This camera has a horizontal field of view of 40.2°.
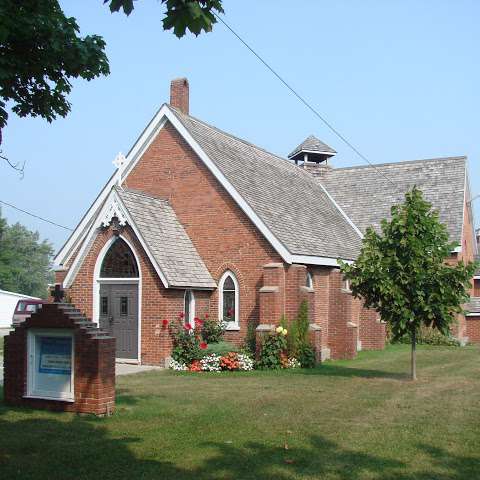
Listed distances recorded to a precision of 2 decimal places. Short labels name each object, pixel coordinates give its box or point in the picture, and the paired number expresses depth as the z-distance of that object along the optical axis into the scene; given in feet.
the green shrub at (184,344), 64.80
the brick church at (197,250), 66.39
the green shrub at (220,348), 65.41
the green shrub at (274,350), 63.75
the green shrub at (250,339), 68.90
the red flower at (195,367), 63.16
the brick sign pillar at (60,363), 35.76
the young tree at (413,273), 51.49
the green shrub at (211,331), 69.67
